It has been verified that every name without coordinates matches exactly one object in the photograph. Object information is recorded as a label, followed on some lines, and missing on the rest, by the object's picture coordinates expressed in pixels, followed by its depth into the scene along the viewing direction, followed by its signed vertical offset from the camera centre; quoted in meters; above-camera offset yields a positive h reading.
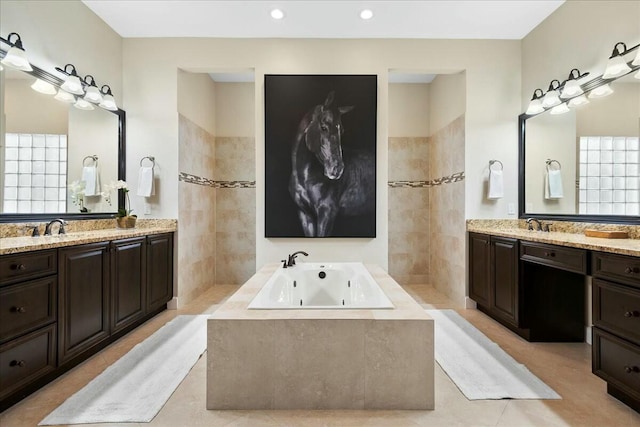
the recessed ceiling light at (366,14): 3.29 +1.99
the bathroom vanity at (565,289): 1.76 -0.57
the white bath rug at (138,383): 1.77 -1.06
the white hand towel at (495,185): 3.59 +0.31
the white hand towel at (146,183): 3.54 +0.32
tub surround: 1.73 -0.77
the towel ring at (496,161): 3.69 +0.57
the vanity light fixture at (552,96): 3.12 +1.11
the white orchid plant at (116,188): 3.33 +0.24
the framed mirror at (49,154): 2.36 +0.49
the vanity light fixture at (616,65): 2.41 +1.08
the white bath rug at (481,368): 1.98 -1.05
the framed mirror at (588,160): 2.43 +0.45
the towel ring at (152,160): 3.67 +0.59
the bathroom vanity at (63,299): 1.80 -0.58
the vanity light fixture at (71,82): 2.88 +1.15
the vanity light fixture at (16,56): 2.31 +1.10
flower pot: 3.37 -0.08
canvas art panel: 3.72 +0.73
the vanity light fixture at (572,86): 2.86 +1.11
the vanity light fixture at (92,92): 3.11 +1.14
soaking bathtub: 2.72 -0.61
